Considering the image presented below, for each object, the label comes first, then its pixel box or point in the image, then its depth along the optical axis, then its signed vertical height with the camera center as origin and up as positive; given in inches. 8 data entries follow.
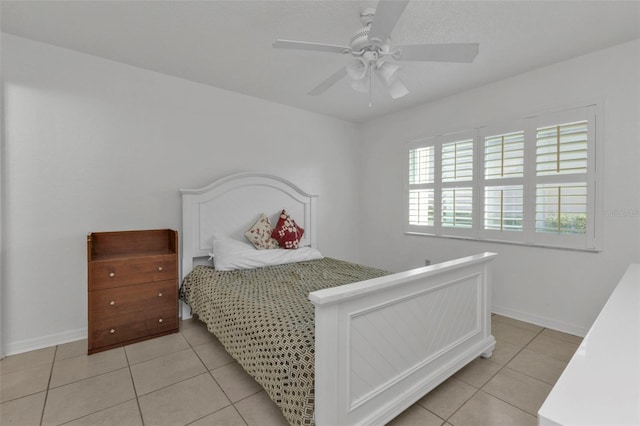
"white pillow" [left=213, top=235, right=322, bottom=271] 114.2 -19.2
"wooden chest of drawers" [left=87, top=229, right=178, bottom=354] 90.7 -26.3
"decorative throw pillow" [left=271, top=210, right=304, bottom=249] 136.9 -11.3
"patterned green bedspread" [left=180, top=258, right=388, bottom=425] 55.3 -26.4
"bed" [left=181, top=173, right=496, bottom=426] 51.2 -27.5
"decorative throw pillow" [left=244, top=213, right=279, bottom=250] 130.3 -11.5
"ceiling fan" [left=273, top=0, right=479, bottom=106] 62.2 +37.6
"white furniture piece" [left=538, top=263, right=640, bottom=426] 26.9 -18.4
